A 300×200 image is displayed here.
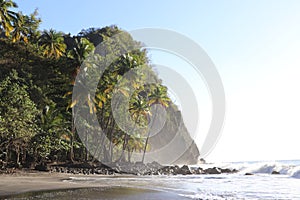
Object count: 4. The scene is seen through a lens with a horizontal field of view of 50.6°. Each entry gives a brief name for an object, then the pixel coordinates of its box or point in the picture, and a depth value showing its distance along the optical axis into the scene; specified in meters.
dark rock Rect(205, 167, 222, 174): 33.07
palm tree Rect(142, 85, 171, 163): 38.56
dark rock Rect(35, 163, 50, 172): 23.47
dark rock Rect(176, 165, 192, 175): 31.59
